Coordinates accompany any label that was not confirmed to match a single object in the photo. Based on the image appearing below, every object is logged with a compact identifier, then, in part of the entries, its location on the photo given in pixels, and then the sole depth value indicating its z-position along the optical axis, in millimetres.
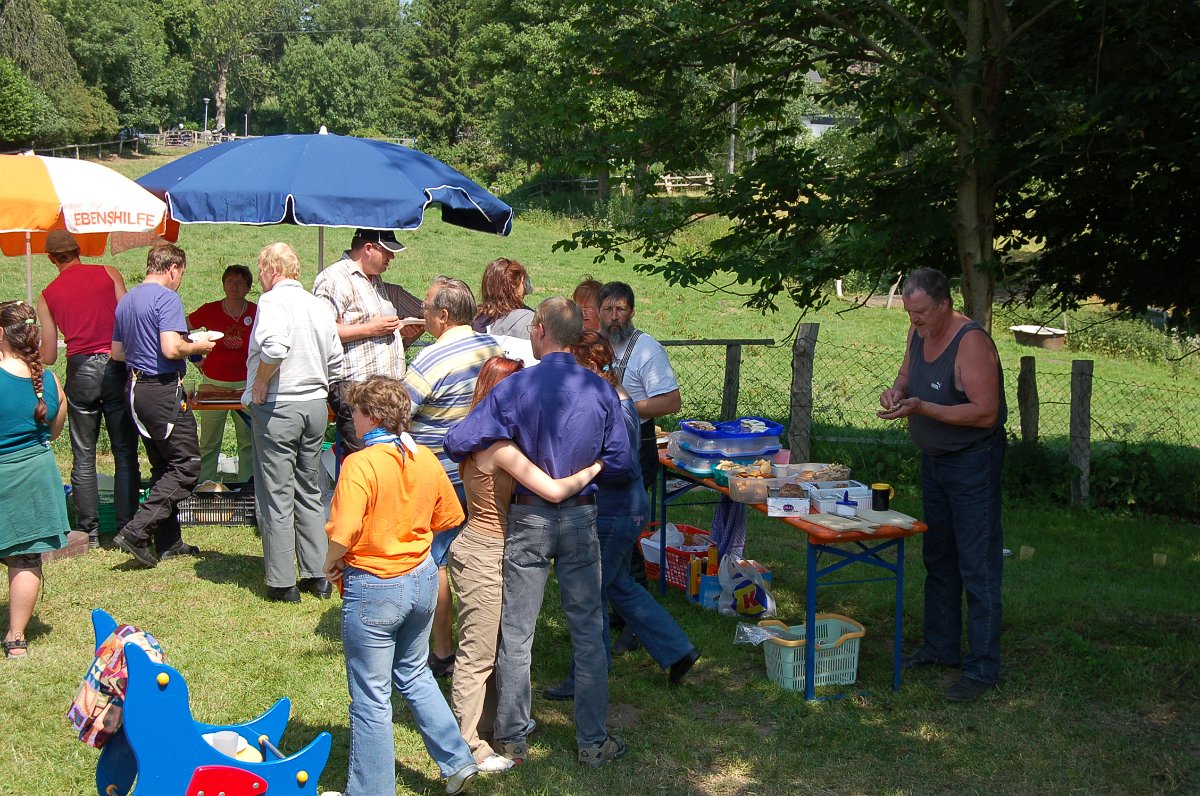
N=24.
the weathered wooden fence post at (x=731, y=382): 9422
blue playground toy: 3078
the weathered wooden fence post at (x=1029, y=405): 9242
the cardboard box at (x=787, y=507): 4957
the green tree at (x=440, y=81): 55781
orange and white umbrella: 6035
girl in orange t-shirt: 3475
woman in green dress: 4770
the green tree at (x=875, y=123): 6613
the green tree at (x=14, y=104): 43781
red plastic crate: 6160
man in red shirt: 6441
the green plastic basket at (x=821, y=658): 4906
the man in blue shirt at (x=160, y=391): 6133
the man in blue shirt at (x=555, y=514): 3889
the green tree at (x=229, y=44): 92188
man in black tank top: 4656
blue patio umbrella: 6090
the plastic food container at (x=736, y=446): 5648
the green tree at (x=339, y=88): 75975
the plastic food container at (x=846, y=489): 5059
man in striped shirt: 4535
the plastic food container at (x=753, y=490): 5102
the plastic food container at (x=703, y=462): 5598
